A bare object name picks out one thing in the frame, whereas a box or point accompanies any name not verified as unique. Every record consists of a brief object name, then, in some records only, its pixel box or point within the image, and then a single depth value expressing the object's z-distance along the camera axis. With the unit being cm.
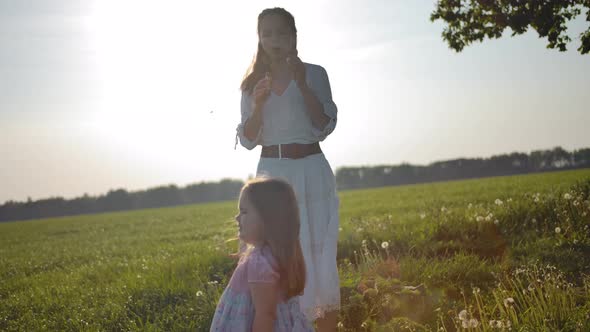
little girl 328
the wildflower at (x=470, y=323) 381
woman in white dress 463
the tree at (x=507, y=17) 1121
